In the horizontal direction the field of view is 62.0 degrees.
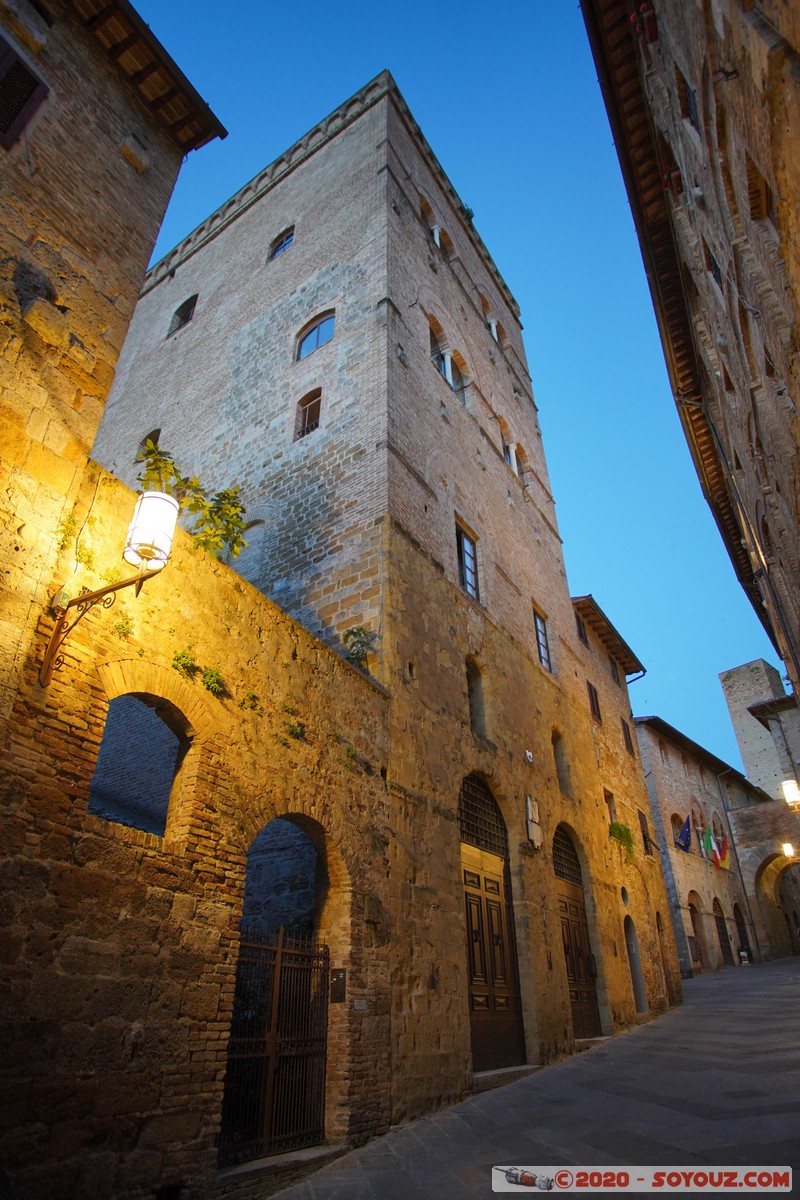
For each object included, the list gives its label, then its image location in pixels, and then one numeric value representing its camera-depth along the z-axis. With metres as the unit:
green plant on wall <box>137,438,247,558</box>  5.52
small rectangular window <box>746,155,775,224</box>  4.34
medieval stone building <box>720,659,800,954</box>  22.86
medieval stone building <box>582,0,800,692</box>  3.93
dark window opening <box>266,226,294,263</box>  14.88
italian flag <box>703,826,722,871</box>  23.50
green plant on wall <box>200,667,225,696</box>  5.20
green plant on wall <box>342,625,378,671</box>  7.88
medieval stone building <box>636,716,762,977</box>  21.38
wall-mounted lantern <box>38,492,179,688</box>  4.12
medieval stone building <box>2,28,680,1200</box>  3.88
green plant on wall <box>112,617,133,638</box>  4.57
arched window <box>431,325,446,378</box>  13.32
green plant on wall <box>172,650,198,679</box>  5.00
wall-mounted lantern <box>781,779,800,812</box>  19.31
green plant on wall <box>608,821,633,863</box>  13.99
